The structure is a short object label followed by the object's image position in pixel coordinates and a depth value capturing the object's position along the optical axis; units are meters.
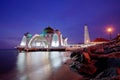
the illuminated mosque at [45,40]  49.85
